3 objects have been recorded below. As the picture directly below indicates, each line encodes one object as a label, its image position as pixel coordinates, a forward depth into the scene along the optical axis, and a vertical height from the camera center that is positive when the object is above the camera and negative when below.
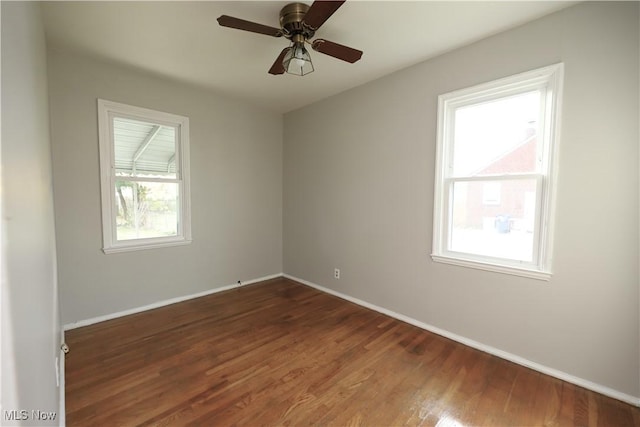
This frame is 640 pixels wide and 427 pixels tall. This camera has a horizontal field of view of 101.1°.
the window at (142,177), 2.71 +0.21
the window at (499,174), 1.96 +0.23
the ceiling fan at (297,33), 1.63 +1.09
